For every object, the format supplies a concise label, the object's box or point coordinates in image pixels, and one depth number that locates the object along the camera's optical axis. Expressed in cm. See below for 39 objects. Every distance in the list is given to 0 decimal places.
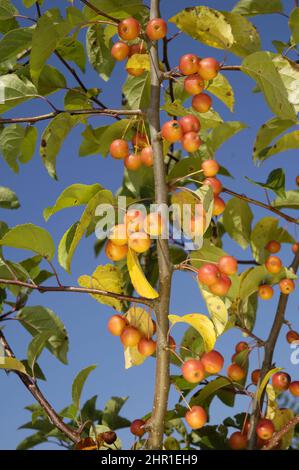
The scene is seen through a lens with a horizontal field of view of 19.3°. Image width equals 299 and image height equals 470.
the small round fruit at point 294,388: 99
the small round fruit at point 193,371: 80
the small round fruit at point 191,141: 86
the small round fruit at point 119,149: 91
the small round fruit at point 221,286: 81
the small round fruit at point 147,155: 88
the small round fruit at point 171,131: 83
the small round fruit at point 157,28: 85
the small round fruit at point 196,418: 82
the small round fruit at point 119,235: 78
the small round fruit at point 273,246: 107
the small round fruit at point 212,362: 82
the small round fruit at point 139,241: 77
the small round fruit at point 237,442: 96
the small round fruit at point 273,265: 100
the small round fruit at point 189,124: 86
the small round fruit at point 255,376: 102
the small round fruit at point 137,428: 88
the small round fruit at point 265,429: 92
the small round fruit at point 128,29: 85
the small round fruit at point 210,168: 90
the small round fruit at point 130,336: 83
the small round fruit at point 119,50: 90
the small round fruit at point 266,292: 101
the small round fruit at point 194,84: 87
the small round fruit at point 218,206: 90
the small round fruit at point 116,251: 79
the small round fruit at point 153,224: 77
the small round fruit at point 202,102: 89
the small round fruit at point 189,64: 86
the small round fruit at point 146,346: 82
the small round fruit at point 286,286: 101
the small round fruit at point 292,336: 104
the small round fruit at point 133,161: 90
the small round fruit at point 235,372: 102
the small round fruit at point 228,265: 82
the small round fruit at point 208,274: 80
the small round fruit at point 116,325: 84
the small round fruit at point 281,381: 100
